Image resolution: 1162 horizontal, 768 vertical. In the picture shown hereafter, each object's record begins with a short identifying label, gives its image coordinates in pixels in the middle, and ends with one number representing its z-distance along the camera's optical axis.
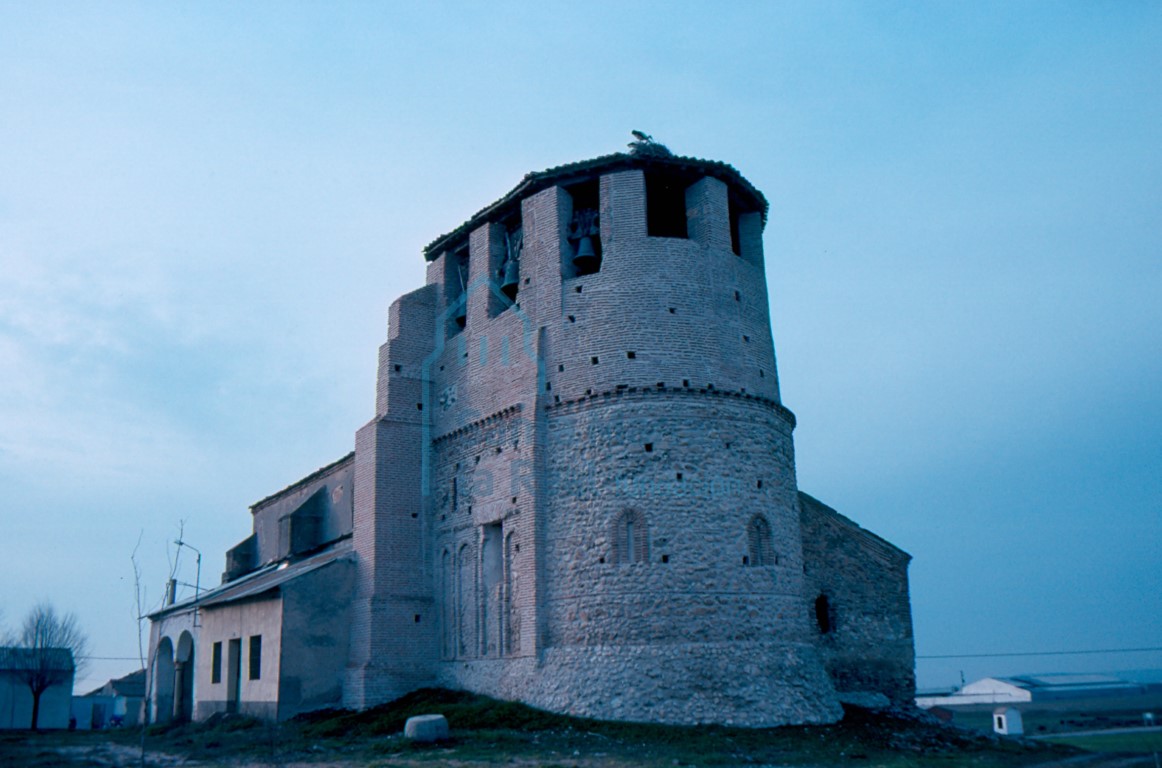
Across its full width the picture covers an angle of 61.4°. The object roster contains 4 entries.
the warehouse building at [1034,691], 56.88
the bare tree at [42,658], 40.06
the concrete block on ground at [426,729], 19.05
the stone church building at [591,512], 20.53
